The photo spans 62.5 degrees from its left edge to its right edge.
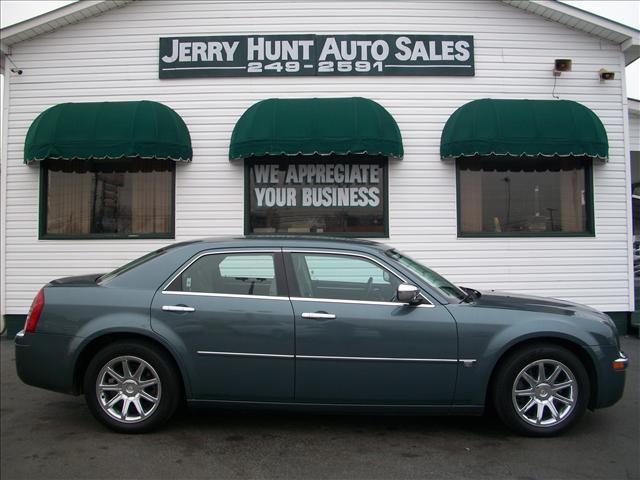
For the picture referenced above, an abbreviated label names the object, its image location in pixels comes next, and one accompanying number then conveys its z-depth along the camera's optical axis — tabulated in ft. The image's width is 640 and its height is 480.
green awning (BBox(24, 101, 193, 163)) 26.68
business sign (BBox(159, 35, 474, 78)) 29.04
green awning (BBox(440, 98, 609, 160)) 26.81
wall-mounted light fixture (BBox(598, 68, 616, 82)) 28.84
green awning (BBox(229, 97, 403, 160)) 26.61
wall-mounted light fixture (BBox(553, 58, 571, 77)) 28.87
